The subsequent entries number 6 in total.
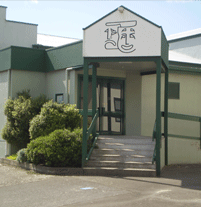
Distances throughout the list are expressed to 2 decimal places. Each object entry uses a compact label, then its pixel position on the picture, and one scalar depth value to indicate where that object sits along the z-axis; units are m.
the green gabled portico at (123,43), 9.77
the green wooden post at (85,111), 9.92
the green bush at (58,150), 9.85
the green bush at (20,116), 12.62
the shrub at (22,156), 10.94
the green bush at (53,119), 11.36
